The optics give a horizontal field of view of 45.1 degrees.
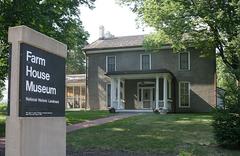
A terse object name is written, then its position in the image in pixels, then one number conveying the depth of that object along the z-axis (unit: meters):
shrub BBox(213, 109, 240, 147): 10.79
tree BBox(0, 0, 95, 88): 13.68
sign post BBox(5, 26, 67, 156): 4.96
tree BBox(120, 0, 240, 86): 20.02
